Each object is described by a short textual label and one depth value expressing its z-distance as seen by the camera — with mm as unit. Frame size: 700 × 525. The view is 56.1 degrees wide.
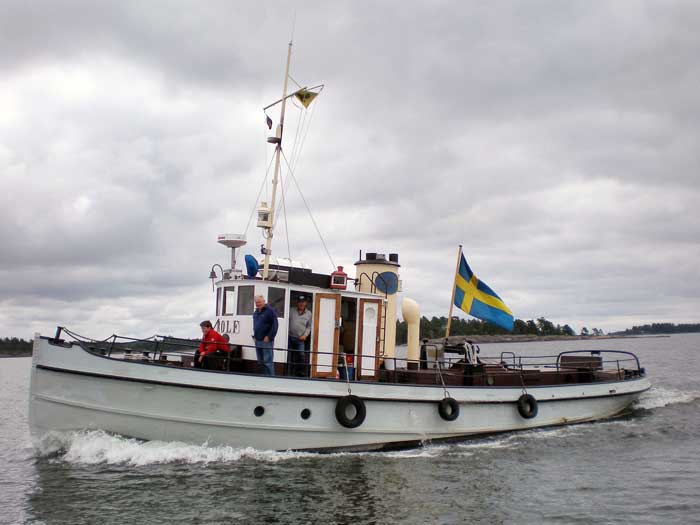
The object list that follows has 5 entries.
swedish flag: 18562
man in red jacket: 12695
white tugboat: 12117
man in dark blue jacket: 12875
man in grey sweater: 13883
